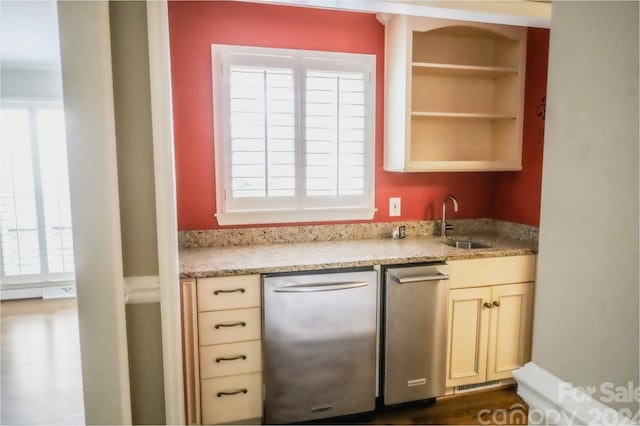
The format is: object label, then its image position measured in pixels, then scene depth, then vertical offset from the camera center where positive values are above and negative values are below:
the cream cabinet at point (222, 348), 2.08 -0.92
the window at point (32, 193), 4.64 -0.24
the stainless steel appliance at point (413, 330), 2.32 -0.92
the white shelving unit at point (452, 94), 2.65 +0.56
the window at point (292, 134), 2.59 +0.25
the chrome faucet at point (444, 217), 2.97 -0.33
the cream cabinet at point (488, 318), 2.46 -0.90
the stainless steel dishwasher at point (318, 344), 2.16 -0.94
